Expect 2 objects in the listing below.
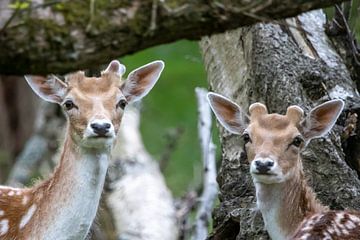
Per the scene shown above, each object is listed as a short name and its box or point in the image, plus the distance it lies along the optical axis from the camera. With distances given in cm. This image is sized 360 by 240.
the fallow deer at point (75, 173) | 1377
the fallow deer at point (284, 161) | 1318
